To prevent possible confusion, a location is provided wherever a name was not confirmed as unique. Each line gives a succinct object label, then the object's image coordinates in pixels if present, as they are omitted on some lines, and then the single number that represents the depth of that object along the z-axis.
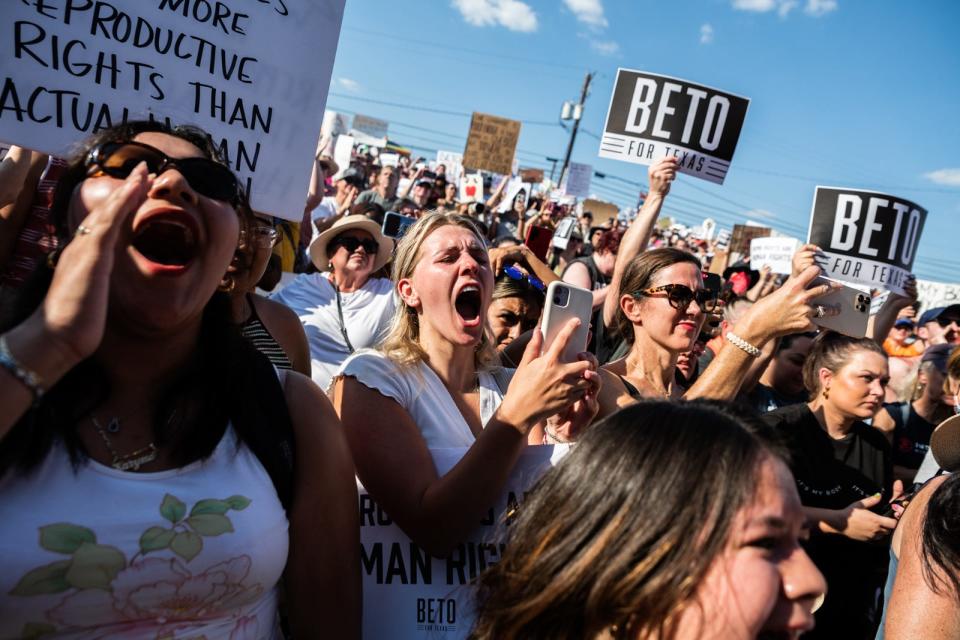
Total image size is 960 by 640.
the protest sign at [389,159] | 14.41
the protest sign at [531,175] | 18.58
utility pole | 35.25
